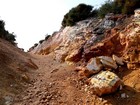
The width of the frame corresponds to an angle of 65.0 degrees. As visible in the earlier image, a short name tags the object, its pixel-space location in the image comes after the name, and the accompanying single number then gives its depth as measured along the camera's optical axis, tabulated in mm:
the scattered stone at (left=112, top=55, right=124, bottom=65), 4566
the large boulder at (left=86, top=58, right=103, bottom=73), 4417
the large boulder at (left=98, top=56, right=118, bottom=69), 4482
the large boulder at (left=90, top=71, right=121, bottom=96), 3896
